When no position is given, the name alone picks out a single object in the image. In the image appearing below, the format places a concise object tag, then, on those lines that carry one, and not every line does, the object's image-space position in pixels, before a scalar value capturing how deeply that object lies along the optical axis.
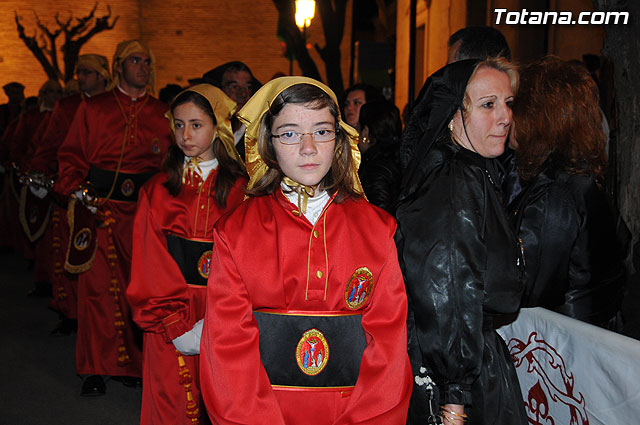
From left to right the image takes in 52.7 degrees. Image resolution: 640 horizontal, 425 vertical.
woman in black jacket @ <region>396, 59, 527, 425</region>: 2.29
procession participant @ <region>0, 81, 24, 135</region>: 12.17
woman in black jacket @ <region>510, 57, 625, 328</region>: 2.99
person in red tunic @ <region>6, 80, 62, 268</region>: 8.67
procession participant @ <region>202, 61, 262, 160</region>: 5.54
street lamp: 14.13
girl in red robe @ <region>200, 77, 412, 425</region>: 2.18
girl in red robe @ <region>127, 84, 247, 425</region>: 3.42
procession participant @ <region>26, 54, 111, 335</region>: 6.49
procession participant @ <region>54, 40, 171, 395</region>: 5.25
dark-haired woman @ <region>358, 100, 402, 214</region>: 4.64
